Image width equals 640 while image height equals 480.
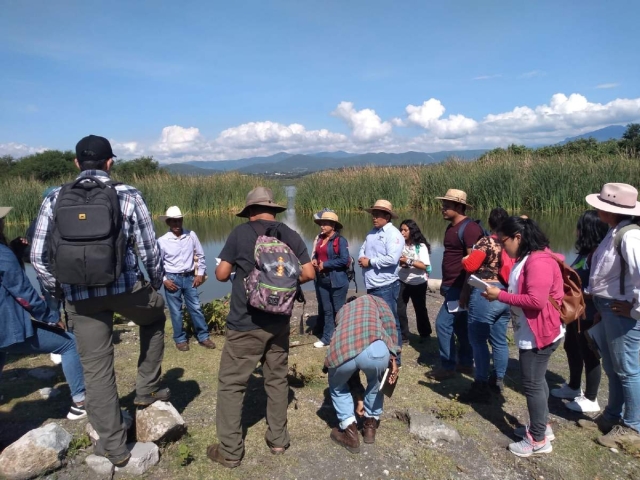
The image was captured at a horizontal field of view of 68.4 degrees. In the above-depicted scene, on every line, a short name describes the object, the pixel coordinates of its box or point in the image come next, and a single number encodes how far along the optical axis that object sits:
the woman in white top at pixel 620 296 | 2.97
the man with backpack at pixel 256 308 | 2.82
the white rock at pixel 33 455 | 2.77
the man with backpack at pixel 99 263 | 2.53
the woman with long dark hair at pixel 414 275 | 5.45
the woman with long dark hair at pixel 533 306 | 2.93
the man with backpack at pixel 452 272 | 4.35
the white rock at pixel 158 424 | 3.14
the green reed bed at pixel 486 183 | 16.84
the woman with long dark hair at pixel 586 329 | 3.73
